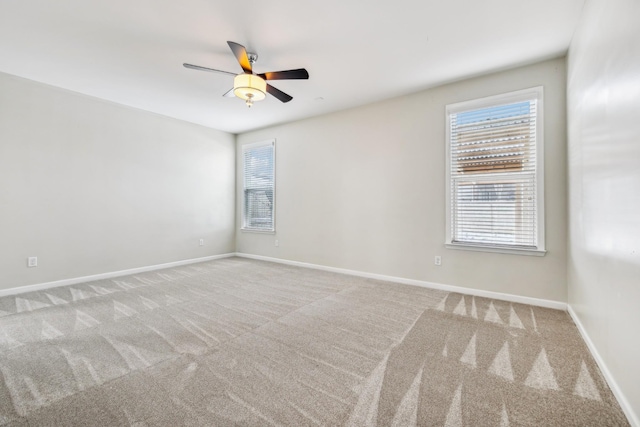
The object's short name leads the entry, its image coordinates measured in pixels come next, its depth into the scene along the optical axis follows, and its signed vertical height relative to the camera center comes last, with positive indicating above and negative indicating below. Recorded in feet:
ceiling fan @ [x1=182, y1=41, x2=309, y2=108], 8.44 +4.46
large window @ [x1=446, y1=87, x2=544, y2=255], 10.11 +1.66
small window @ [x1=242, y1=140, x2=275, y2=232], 18.44 +2.03
